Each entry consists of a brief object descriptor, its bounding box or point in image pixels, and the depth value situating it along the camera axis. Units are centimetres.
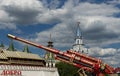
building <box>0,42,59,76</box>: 5736
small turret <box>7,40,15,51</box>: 15262
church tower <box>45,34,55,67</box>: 14460
